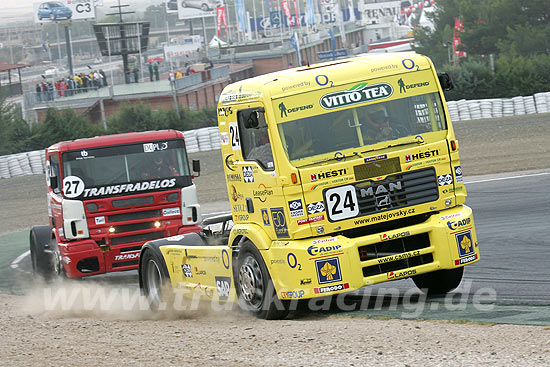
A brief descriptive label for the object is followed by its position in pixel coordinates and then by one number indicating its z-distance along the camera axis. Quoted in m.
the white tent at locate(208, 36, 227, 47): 103.31
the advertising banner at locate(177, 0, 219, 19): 101.25
